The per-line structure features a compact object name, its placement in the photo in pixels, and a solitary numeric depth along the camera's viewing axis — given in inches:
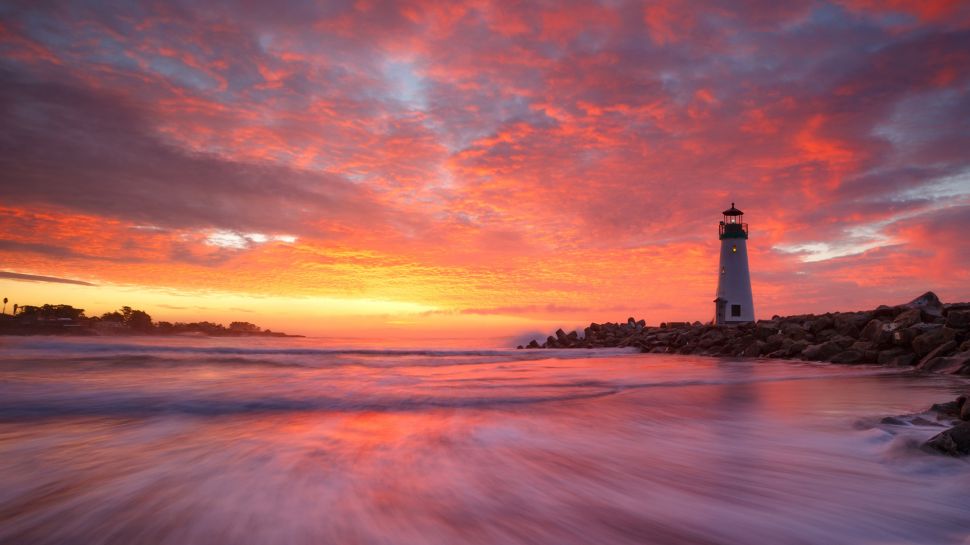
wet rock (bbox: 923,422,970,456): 108.0
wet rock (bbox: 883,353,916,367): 422.3
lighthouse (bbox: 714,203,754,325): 1090.1
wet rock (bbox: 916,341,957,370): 379.2
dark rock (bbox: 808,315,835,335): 647.1
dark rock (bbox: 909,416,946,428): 145.9
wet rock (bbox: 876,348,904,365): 437.7
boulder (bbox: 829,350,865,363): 471.8
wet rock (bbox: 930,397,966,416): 156.6
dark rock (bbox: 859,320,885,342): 495.0
